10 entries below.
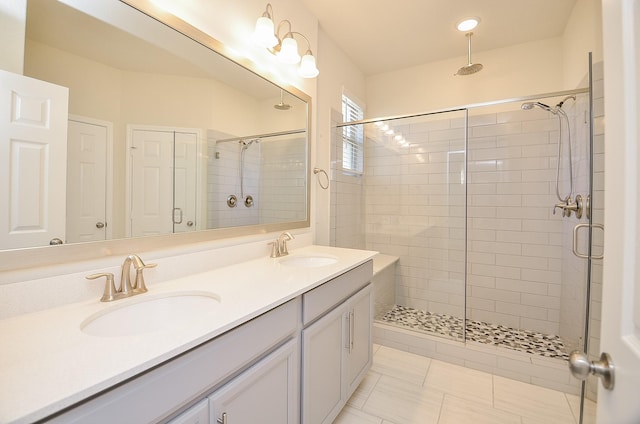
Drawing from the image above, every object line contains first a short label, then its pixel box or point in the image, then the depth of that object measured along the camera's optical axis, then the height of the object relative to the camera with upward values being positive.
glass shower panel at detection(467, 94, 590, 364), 2.34 -0.11
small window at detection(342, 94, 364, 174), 2.87 +0.76
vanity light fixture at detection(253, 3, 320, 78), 1.61 +1.05
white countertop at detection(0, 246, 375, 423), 0.49 -0.33
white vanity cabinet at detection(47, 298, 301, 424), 0.56 -0.43
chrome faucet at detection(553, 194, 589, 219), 1.89 +0.06
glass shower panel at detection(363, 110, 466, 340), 2.68 +0.02
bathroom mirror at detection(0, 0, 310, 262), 0.94 +0.39
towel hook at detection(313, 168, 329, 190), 2.33 +0.34
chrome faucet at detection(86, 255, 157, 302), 0.96 -0.27
